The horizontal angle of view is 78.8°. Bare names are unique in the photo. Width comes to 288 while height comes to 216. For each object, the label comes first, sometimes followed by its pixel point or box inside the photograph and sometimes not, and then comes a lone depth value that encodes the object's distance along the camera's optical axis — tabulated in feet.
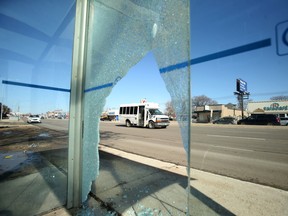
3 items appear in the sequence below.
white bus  50.14
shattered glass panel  4.52
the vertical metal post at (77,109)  7.15
